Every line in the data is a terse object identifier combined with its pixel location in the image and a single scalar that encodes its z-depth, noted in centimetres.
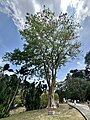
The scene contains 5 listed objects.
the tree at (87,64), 2545
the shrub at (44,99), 1122
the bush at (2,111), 819
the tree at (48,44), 958
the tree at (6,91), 854
